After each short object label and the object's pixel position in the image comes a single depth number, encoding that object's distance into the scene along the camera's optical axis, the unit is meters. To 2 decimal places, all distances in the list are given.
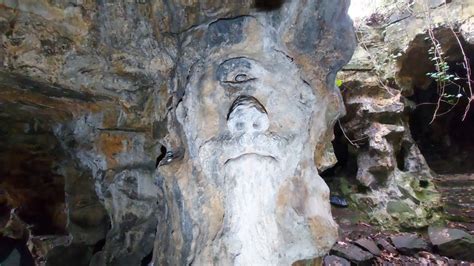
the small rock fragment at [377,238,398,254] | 4.39
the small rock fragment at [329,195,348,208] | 5.51
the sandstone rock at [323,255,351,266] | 3.95
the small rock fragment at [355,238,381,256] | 4.31
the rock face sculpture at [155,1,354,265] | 1.86
